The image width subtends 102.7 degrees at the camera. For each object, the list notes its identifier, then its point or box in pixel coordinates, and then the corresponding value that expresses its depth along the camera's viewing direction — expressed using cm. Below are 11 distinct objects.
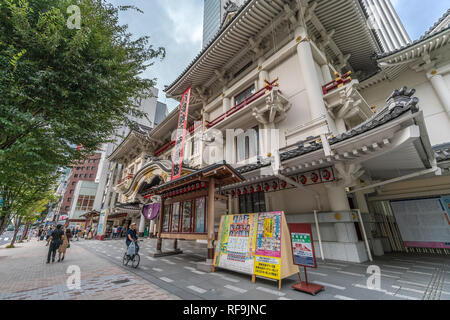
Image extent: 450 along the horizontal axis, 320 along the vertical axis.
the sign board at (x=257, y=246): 443
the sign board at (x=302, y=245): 409
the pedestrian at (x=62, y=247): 861
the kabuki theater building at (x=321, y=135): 632
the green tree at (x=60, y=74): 451
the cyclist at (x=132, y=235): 725
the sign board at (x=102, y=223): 1891
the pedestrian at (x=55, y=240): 819
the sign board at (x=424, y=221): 787
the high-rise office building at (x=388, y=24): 3438
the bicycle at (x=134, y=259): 670
